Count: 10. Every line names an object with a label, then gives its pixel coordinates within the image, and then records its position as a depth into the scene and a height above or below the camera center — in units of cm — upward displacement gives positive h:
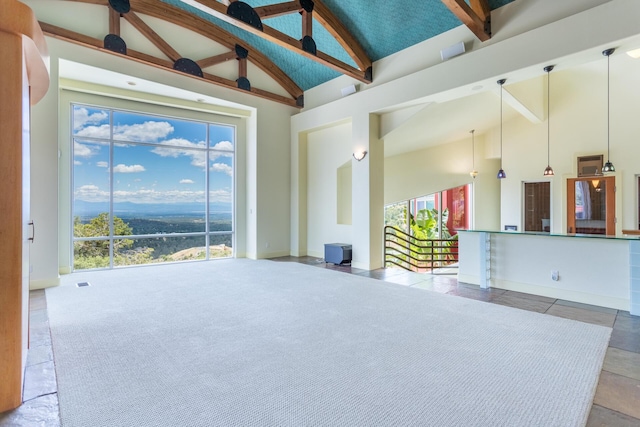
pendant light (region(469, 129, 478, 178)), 1099 +206
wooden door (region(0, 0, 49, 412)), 214 +16
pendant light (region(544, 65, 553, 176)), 479 +202
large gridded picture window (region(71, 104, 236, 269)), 668 +59
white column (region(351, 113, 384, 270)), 699 +41
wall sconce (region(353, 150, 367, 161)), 707 +128
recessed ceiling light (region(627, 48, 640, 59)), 504 +249
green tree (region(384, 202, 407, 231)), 1196 -6
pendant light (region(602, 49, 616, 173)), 427 +168
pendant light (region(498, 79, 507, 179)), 526 +151
